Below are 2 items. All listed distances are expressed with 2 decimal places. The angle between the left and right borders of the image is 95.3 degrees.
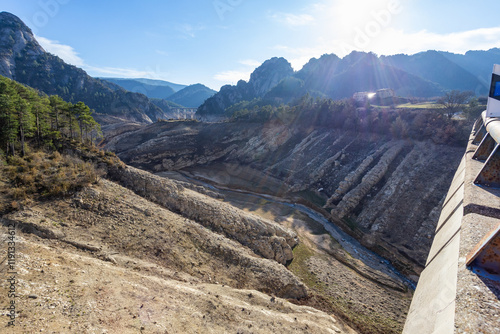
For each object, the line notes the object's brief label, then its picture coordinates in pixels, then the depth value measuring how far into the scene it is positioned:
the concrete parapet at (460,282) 2.36
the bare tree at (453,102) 46.81
